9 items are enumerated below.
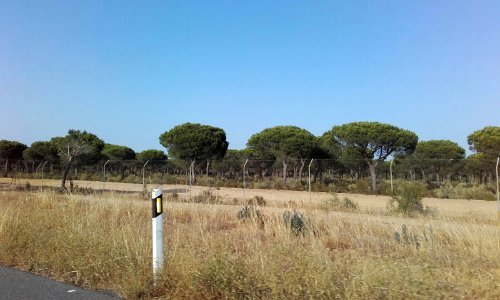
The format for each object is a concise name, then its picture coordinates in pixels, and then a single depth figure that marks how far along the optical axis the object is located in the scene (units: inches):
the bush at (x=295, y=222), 364.5
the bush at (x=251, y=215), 443.0
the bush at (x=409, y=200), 664.5
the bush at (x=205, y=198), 858.4
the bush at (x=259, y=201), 855.1
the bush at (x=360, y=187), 1187.2
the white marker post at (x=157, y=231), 230.8
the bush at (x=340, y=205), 655.1
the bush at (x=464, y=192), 1072.2
